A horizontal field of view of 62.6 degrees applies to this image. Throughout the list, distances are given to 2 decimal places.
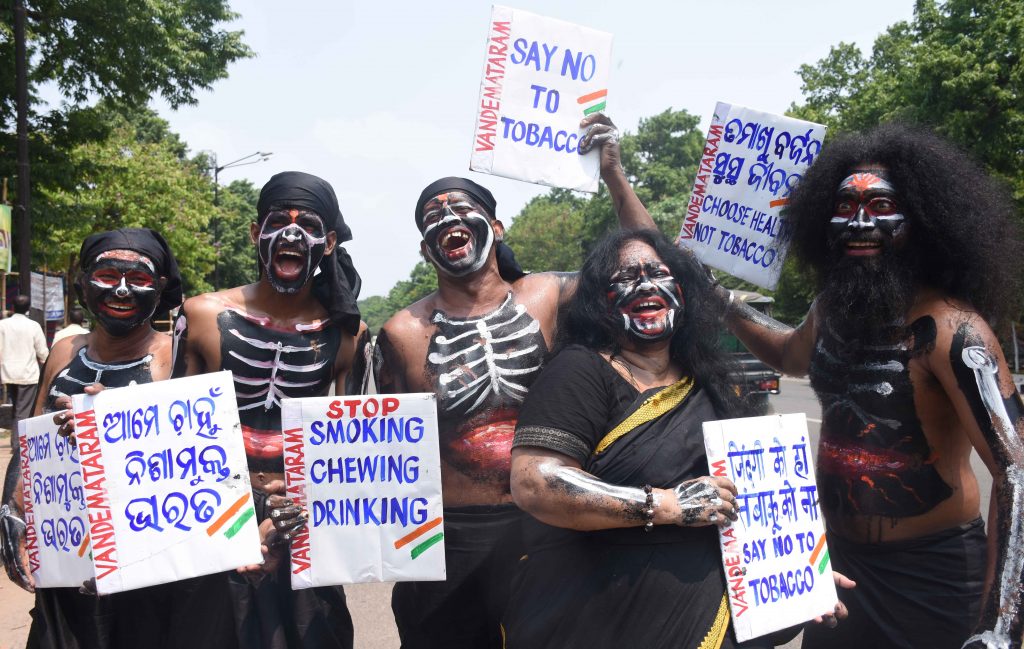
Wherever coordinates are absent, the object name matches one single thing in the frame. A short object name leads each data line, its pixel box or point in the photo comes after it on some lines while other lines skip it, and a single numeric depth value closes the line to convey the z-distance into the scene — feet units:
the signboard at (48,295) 49.47
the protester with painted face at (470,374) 11.23
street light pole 107.33
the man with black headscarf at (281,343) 10.97
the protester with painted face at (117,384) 10.87
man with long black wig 9.21
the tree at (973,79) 72.95
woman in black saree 8.07
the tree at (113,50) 44.32
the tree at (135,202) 53.10
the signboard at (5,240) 41.19
